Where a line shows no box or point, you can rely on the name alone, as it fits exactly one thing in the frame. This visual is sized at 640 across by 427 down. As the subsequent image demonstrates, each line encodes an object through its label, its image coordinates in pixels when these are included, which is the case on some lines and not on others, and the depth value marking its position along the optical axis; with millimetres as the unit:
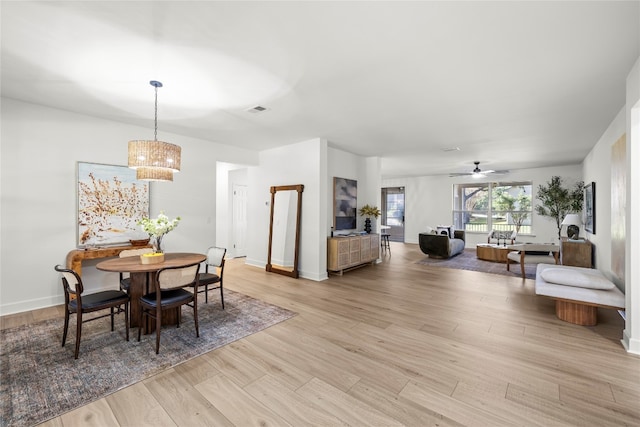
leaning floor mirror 5541
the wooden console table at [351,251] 5535
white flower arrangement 3072
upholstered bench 3018
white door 7602
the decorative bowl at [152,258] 3008
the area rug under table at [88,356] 1932
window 8797
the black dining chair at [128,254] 3197
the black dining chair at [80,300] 2461
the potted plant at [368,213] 6809
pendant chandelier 2967
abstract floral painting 3994
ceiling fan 7725
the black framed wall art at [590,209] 5123
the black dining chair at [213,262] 3564
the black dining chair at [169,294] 2613
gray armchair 7387
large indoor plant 7281
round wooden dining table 2877
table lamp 5663
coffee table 6914
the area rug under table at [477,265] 5875
